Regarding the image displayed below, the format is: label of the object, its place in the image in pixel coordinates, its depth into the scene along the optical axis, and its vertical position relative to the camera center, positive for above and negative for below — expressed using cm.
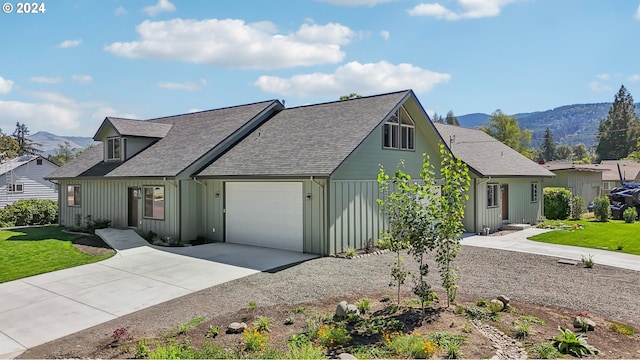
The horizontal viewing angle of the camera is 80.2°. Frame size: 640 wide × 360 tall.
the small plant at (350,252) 1167 -233
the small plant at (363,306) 655 -224
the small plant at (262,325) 582 -228
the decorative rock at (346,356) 457 -218
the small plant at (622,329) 564 -231
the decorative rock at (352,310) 624 -219
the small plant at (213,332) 566 -234
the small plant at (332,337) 518 -221
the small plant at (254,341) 506 -222
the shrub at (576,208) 2202 -184
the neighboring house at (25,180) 3008 -9
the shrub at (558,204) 2206 -161
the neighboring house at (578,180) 2920 -29
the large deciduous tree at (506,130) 5662 +708
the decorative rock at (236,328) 577 -229
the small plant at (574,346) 483 -218
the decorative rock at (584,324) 567 -222
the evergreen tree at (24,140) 6800 +701
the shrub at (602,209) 2072 -179
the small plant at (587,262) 1019 -234
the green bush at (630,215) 2028 -210
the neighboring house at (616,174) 3644 +21
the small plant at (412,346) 471 -217
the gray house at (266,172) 1214 +20
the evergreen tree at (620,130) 6794 +823
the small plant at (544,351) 476 -225
